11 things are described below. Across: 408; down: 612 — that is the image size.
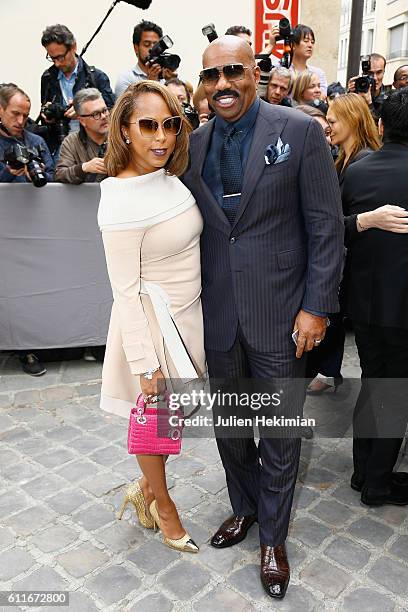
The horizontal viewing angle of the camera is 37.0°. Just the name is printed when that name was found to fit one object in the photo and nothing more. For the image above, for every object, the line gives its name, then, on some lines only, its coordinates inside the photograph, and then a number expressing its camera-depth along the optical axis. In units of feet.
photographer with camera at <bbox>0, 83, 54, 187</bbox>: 14.14
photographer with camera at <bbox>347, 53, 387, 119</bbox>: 17.94
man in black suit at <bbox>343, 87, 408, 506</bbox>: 9.06
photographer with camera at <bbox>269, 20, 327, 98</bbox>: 20.22
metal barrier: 14.92
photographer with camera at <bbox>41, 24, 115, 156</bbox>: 17.02
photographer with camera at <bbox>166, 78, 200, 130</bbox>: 15.71
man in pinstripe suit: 7.54
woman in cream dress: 7.62
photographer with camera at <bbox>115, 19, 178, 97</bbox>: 18.75
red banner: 27.96
